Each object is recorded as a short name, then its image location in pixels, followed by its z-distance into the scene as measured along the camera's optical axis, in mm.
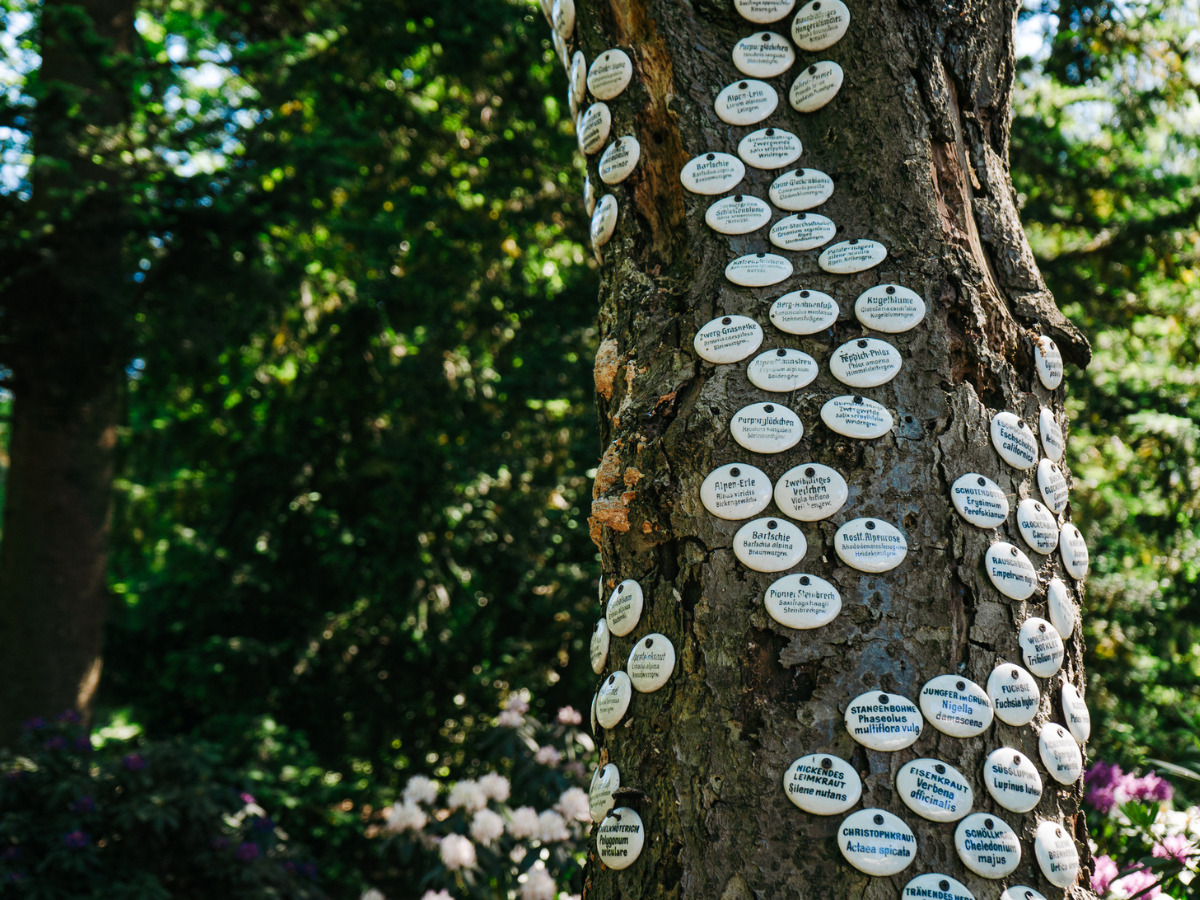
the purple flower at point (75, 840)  3102
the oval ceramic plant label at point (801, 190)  1299
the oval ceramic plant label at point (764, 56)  1384
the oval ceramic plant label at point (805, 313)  1216
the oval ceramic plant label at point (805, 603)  1065
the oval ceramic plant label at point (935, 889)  955
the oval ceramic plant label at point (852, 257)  1231
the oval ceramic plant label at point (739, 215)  1312
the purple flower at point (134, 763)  3424
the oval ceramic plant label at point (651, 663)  1127
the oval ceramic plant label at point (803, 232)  1272
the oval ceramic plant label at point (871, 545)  1081
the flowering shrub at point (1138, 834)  1643
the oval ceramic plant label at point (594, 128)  1496
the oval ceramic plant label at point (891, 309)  1195
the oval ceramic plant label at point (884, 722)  1007
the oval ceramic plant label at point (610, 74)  1464
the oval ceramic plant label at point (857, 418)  1138
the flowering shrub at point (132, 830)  3119
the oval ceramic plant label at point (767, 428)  1156
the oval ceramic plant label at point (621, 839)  1076
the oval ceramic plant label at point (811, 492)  1118
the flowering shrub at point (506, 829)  2531
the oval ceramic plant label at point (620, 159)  1439
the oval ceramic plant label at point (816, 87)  1343
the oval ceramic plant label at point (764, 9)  1394
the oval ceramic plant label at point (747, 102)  1372
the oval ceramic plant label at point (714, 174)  1345
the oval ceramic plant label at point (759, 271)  1263
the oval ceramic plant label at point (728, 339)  1226
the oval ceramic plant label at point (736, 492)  1138
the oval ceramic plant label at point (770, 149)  1337
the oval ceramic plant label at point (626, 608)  1198
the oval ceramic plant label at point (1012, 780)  1027
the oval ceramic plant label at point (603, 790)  1135
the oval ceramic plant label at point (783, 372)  1192
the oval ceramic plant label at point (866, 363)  1171
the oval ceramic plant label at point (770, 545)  1107
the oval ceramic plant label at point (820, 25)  1353
